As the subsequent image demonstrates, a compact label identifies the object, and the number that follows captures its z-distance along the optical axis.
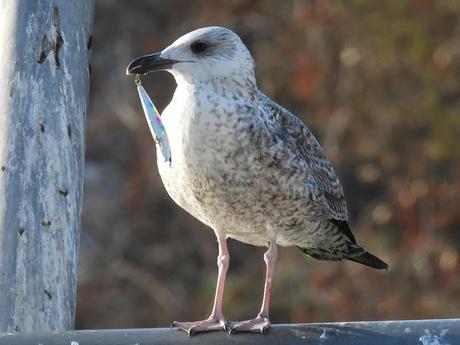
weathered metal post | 6.96
